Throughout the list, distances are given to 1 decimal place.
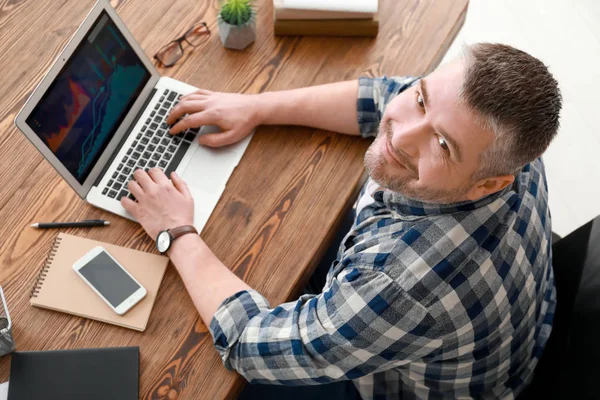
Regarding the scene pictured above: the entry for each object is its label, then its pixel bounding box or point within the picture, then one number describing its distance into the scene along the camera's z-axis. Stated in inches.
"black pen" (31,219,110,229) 49.6
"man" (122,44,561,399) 39.9
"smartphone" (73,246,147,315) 46.5
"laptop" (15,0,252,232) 46.2
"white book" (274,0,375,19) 58.2
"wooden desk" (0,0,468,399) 45.9
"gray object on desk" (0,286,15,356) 42.7
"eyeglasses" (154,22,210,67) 57.7
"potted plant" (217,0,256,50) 55.7
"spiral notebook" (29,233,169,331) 46.3
